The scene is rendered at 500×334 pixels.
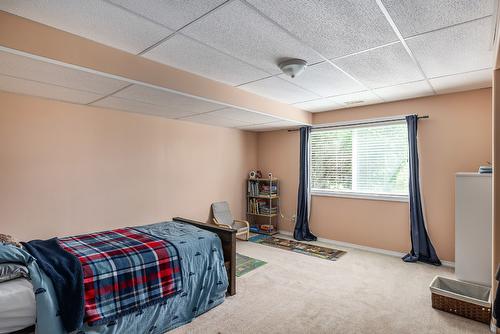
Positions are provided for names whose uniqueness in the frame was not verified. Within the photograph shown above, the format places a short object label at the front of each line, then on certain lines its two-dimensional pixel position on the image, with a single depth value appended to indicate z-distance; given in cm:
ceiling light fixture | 260
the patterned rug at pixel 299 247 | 421
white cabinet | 306
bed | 179
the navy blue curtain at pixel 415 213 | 391
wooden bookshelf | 551
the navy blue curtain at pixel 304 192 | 507
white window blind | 425
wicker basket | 242
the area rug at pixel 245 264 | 358
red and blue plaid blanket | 201
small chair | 502
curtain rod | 413
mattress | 171
